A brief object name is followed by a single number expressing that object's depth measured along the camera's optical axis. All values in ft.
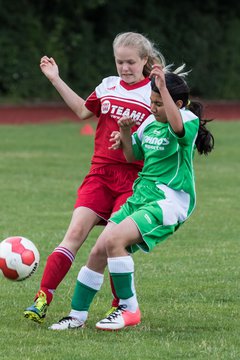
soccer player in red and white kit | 43.75
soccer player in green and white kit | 40.88
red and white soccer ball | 43.93
